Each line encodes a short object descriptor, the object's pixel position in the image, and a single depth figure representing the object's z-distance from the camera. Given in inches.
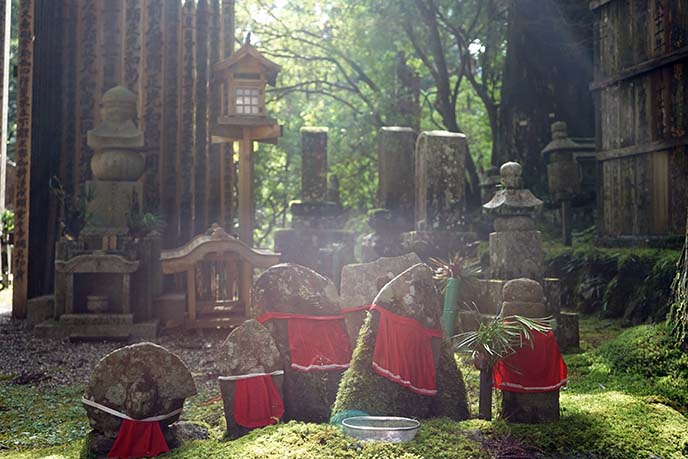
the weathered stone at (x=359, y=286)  207.3
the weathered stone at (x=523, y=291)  177.2
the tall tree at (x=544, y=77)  581.6
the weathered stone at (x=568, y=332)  299.0
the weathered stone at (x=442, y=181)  468.8
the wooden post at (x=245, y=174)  417.4
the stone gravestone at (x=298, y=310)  173.6
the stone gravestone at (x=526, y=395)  166.7
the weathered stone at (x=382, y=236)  522.6
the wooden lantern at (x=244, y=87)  399.9
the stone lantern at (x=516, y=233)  313.0
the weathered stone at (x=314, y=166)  588.7
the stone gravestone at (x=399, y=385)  160.9
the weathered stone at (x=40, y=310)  383.6
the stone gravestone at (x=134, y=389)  152.6
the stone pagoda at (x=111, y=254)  351.3
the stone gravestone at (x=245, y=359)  163.9
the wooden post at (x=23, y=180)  414.9
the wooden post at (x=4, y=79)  532.1
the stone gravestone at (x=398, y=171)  563.2
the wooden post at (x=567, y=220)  443.5
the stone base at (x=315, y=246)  541.3
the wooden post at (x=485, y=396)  170.6
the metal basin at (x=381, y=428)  140.6
